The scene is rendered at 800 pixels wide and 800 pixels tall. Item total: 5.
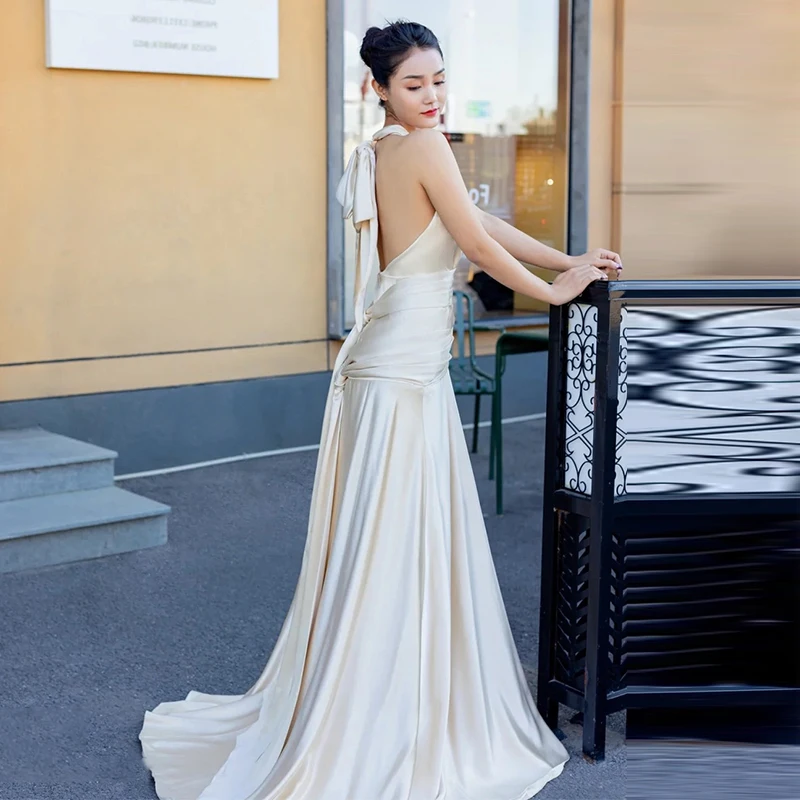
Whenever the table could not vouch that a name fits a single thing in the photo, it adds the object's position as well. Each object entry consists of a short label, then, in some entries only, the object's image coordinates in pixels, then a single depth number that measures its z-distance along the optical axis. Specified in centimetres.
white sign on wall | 573
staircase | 458
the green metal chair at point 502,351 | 549
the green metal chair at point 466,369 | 576
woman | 261
